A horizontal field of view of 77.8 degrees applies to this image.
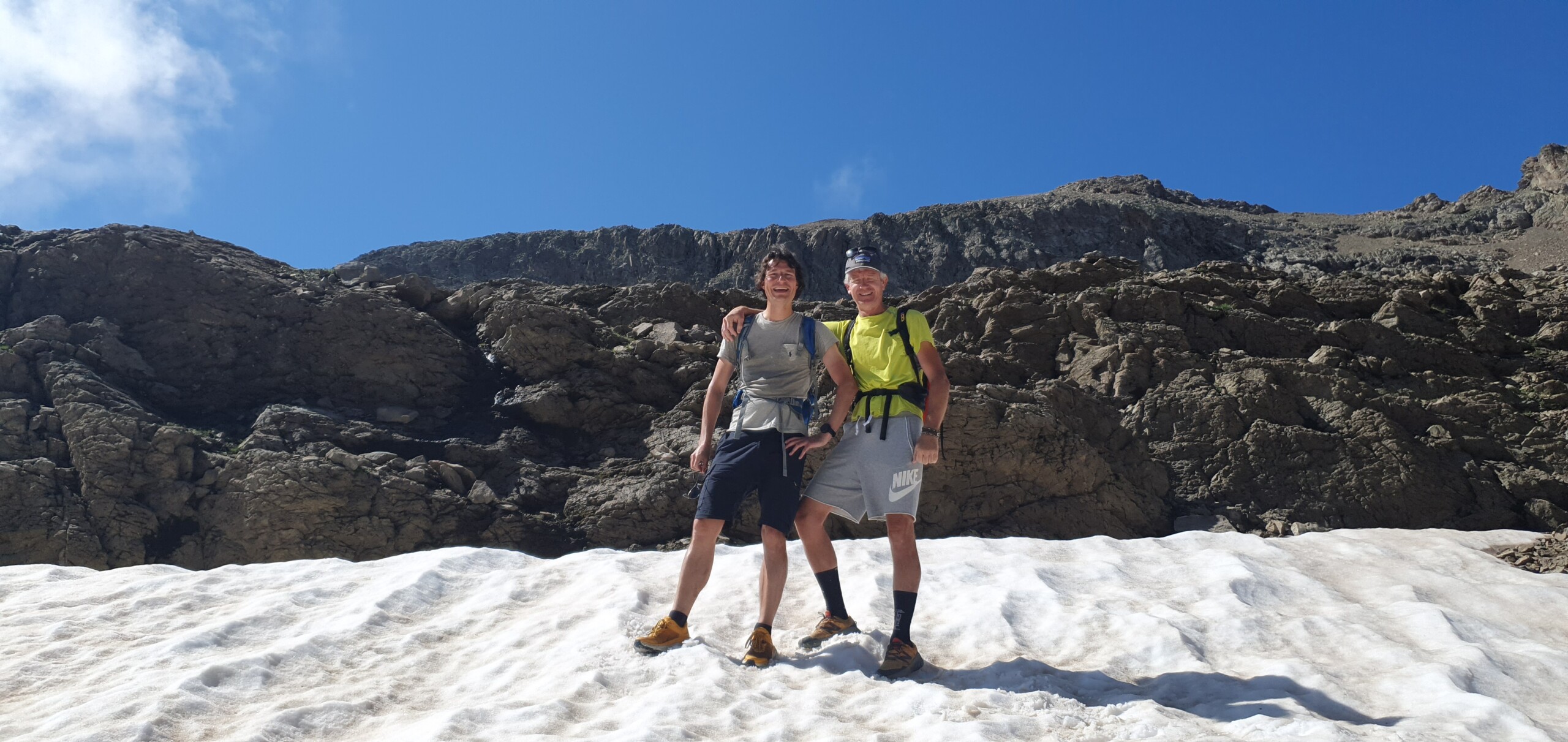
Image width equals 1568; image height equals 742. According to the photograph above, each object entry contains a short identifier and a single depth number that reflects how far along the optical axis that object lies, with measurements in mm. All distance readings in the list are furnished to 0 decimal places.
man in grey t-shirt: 4656
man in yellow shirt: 4598
